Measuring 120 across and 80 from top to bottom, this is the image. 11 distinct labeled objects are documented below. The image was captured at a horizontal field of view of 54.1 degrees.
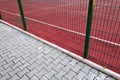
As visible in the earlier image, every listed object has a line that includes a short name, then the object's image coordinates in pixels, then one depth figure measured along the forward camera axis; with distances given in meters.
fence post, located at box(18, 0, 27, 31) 5.34
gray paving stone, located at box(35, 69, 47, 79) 3.02
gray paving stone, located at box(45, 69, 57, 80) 3.00
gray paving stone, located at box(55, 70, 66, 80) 2.96
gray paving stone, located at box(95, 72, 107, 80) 2.88
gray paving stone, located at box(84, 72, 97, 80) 2.90
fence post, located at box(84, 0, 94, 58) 2.83
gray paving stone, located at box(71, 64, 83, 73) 3.16
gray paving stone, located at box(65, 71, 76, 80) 2.94
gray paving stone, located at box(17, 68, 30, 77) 3.10
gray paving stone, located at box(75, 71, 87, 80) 2.92
